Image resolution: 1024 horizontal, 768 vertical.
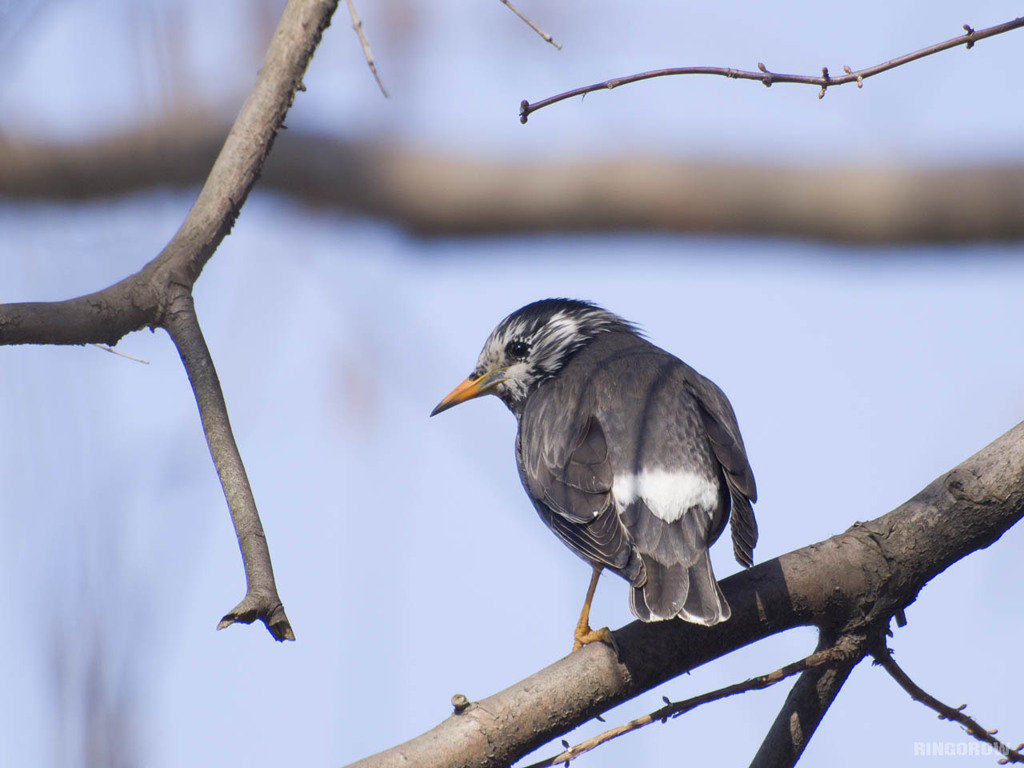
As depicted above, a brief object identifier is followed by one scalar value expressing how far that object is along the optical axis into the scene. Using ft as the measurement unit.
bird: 27.73
